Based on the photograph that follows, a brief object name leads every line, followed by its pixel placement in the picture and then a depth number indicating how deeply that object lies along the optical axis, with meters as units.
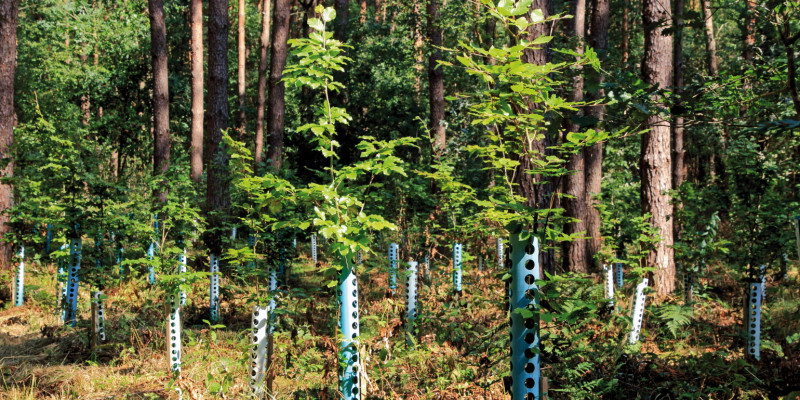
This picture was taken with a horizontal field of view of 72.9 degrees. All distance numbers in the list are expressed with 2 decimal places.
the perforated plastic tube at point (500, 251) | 9.96
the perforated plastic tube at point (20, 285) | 8.21
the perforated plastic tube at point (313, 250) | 12.16
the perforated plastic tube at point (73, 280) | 6.62
